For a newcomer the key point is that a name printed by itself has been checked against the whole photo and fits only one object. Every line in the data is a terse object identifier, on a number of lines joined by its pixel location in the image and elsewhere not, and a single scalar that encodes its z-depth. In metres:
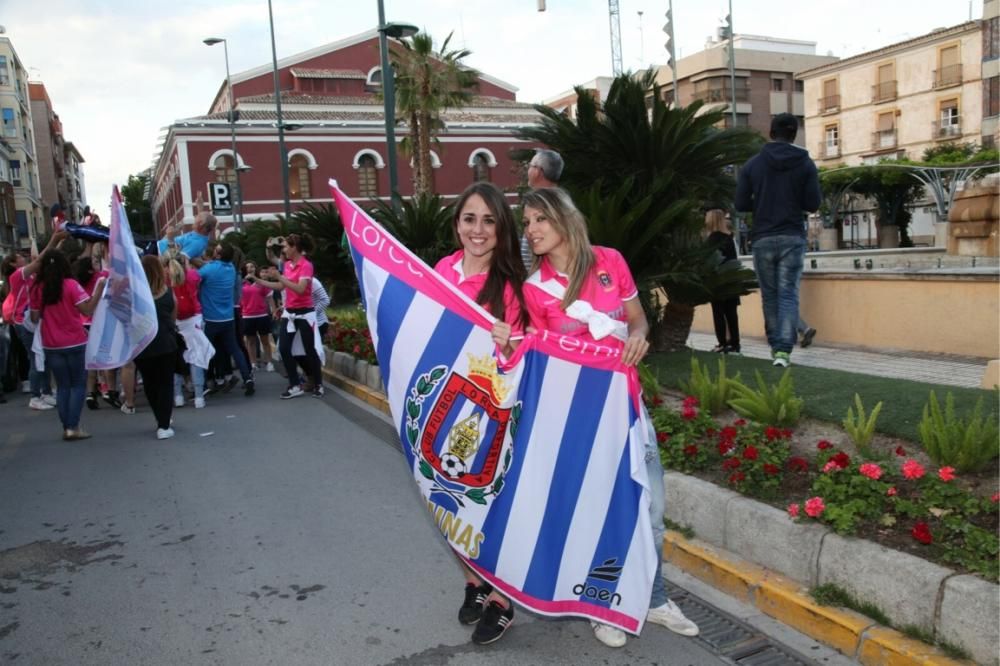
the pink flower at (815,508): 3.92
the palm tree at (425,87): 38.44
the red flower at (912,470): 3.90
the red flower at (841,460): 4.21
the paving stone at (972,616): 3.11
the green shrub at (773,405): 5.12
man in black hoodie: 7.13
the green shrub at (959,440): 4.02
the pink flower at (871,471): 3.98
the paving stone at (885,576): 3.37
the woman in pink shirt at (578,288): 3.55
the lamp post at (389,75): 15.55
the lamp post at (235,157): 39.00
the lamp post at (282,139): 28.78
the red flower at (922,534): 3.54
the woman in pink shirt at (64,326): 8.39
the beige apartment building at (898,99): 50.75
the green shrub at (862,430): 4.49
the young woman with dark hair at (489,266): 3.66
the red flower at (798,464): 4.47
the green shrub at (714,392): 5.79
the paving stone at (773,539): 3.94
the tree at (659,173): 7.97
